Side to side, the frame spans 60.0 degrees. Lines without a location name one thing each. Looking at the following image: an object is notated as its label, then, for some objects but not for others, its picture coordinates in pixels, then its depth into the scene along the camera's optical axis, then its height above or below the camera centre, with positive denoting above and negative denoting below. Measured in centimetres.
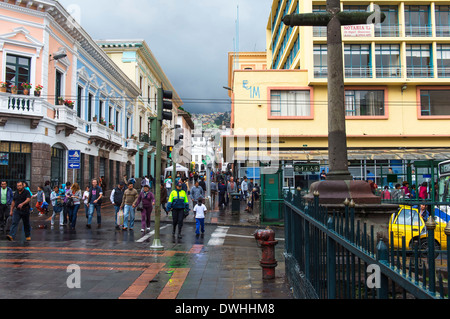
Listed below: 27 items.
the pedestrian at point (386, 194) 1016 -50
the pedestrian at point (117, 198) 1440 -77
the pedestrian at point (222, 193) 2239 -96
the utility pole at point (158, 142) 982 +86
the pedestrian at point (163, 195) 1722 -81
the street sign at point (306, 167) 1853 +41
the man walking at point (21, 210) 1128 -94
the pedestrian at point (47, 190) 1933 -62
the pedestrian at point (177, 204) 1248 -88
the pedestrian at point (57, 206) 1432 -105
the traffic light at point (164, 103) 998 +192
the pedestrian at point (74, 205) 1400 -100
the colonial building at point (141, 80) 3969 +1106
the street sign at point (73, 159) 1897 +90
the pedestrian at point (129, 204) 1370 -95
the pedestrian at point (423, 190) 1624 -66
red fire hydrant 671 -133
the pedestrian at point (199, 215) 1269 -125
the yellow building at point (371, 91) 2969 +650
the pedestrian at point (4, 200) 1307 -76
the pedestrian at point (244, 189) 2625 -86
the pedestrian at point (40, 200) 1645 -96
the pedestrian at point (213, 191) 2347 -89
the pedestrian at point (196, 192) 1603 -64
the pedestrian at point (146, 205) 1353 -99
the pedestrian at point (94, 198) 1454 -78
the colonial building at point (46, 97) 1930 +470
